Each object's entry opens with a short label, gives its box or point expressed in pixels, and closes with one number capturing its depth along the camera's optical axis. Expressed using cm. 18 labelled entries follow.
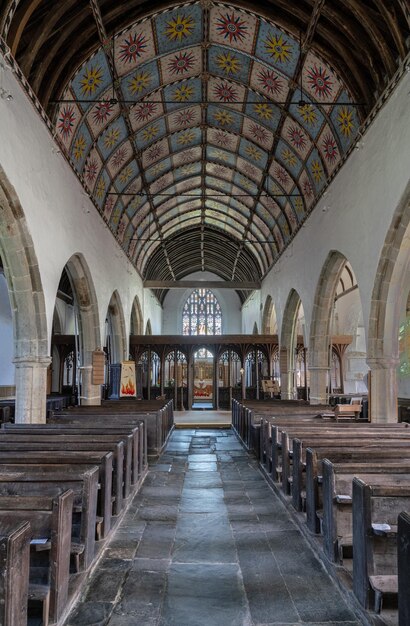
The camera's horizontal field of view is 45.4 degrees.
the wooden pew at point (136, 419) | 722
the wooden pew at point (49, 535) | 247
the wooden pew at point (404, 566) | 196
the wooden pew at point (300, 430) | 554
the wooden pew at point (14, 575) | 192
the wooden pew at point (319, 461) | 378
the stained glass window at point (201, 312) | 2842
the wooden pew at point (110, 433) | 489
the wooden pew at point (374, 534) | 258
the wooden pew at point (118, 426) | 546
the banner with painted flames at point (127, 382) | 1320
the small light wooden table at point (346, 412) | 824
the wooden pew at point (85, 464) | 358
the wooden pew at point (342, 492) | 316
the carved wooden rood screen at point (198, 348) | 1672
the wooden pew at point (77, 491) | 307
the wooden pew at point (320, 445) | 439
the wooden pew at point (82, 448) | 425
